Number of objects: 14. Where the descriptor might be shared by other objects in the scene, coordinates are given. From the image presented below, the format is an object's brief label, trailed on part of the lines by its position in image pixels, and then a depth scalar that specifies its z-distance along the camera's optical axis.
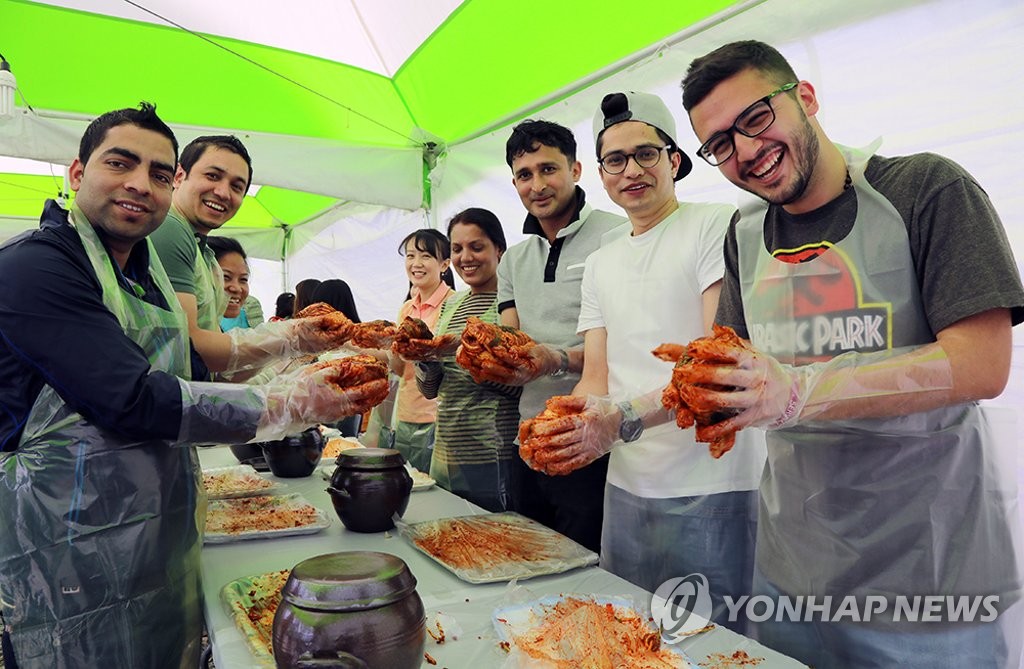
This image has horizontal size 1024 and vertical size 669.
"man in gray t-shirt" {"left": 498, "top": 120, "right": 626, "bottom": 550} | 2.72
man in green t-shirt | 2.66
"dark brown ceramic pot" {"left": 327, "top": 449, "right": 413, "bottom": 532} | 2.19
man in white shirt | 2.12
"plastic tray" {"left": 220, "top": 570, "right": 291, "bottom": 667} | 1.39
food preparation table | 1.38
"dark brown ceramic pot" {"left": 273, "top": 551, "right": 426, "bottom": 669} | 1.10
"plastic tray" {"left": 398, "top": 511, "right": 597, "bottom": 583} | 1.82
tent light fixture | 3.52
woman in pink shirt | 4.34
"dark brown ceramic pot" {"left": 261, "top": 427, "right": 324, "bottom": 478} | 3.13
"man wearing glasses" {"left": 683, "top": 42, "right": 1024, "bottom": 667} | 1.36
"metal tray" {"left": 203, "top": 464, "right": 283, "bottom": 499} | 2.85
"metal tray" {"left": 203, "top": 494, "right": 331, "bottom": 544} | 2.24
